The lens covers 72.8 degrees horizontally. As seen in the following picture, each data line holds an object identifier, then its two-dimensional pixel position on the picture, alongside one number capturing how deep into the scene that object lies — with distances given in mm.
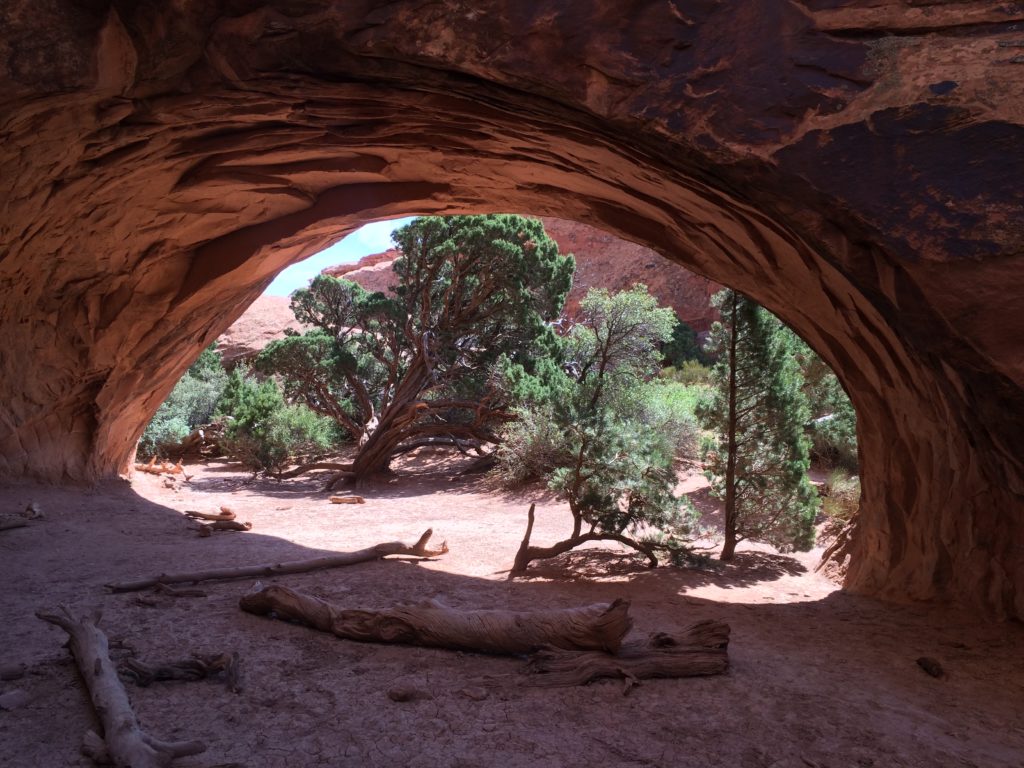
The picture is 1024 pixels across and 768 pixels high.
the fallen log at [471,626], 4164
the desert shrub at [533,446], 9188
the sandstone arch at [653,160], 3523
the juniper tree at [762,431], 8375
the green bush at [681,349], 31047
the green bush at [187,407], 18781
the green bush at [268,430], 18141
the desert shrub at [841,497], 10941
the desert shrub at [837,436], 13262
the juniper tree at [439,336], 16875
